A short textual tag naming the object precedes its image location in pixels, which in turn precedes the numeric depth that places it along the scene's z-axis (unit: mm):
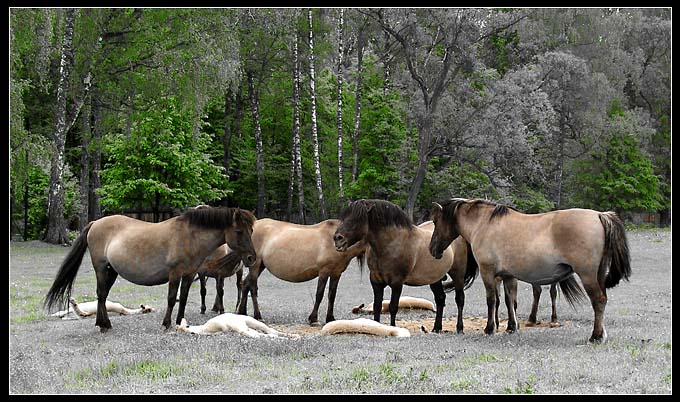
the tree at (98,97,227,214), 35000
